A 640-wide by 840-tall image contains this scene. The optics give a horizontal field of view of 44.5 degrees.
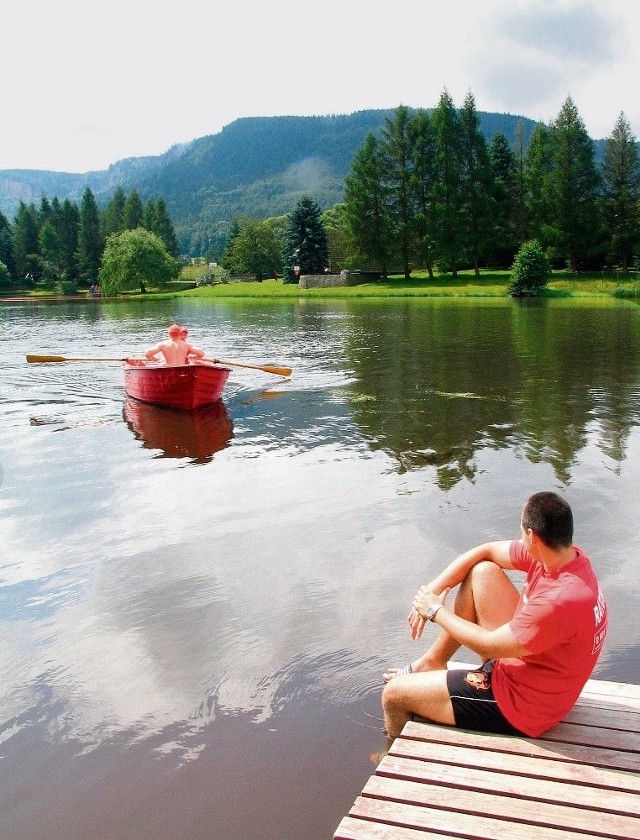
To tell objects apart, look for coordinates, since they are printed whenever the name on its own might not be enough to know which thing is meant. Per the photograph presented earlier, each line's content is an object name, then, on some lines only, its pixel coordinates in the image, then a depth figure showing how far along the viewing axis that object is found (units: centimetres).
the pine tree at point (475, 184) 7169
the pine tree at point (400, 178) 7444
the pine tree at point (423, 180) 7281
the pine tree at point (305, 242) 8769
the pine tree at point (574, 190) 6812
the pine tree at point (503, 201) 7350
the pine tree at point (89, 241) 11981
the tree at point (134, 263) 9300
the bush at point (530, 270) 5500
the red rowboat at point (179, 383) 1641
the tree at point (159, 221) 12200
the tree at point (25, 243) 12456
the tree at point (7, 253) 12650
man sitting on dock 373
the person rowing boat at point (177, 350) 1695
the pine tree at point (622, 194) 6738
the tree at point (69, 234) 12506
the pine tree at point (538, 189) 7019
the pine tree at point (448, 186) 7119
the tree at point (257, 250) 10781
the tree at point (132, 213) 12212
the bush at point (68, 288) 11256
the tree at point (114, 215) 12650
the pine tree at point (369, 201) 7506
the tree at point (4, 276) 11656
